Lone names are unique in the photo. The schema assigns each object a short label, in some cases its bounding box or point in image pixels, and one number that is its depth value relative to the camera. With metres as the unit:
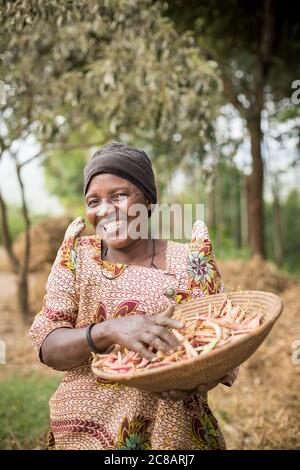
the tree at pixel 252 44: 8.20
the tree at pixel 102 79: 4.55
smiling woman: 1.73
